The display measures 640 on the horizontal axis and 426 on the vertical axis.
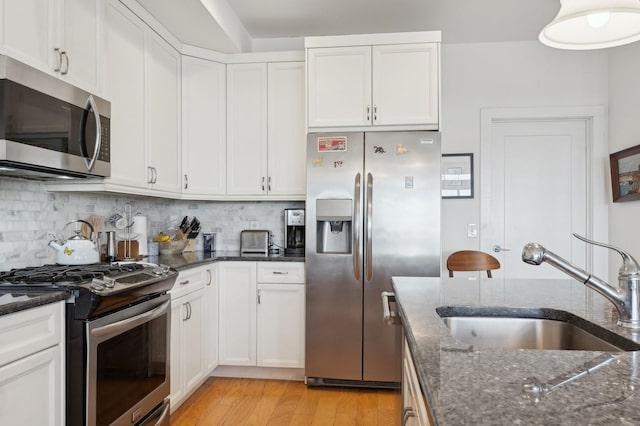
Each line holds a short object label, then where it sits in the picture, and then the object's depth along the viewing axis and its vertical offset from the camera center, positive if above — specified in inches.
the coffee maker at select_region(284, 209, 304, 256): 133.4 -5.3
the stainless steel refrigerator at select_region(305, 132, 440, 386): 112.8 -6.5
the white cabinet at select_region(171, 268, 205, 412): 96.0 -29.4
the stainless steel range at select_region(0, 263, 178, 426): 61.7 -20.6
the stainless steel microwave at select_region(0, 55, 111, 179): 61.6 +14.5
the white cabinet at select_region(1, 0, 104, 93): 64.6 +30.3
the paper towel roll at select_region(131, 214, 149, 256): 111.6 -4.4
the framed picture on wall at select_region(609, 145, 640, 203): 119.4 +12.4
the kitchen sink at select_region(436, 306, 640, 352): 51.2 -13.7
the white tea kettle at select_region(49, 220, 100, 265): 80.0 -7.2
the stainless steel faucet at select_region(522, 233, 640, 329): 42.5 -6.8
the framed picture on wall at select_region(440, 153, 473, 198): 141.9 +13.2
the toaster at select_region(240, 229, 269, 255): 132.9 -8.8
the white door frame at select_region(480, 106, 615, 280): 136.8 +18.2
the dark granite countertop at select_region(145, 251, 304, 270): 106.6 -12.4
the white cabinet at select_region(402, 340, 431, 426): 35.3 -18.6
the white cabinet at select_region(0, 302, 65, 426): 51.3 -20.0
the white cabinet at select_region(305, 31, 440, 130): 116.3 +37.5
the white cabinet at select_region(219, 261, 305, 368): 120.1 -28.6
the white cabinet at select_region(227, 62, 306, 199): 129.7 +26.5
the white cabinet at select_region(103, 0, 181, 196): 90.8 +26.4
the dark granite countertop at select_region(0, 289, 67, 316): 51.1 -11.2
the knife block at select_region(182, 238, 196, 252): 136.1 -10.4
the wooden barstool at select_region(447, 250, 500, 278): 111.7 -12.5
